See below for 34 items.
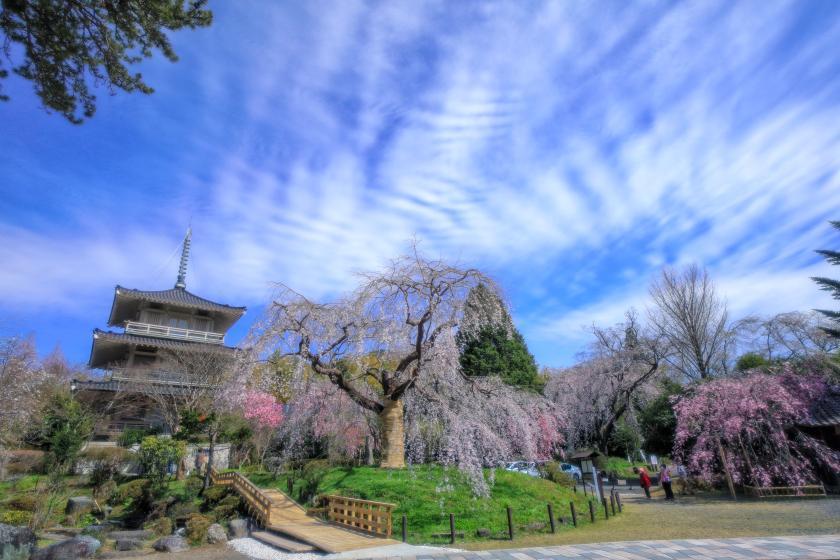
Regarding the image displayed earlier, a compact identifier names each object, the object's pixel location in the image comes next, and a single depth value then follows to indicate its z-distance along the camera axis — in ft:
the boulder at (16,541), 31.40
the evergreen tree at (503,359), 101.91
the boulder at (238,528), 40.91
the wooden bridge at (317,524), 32.99
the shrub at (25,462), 62.64
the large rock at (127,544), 38.82
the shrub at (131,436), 69.92
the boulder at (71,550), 33.71
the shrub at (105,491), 54.41
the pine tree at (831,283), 55.85
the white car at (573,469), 79.71
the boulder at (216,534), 39.73
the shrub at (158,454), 55.67
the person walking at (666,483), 53.36
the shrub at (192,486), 50.60
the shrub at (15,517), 42.81
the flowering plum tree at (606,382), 74.84
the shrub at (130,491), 52.08
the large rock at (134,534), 41.70
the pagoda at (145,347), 75.92
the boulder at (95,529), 43.82
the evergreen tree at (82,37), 18.28
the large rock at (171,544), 37.63
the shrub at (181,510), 46.82
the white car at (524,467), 68.52
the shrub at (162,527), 43.80
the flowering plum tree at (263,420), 73.41
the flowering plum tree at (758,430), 50.08
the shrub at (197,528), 39.75
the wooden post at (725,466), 51.52
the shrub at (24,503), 47.39
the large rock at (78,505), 50.00
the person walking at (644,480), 57.47
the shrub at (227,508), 45.24
